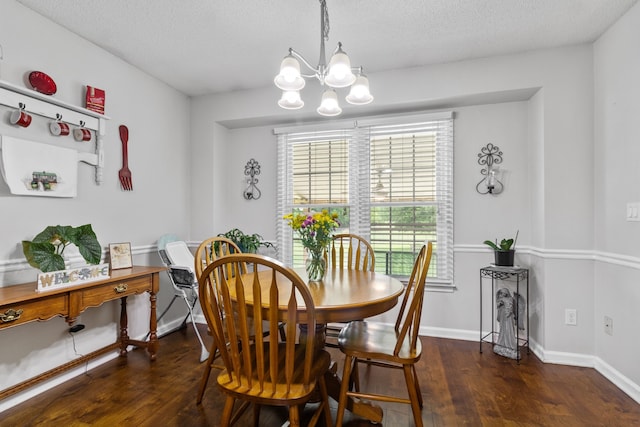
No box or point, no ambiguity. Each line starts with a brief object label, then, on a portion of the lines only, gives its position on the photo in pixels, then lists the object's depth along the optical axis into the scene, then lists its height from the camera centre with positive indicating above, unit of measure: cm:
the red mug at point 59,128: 228 +59
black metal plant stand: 264 -58
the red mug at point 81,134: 247 +60
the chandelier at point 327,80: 176 +77
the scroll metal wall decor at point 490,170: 299 +40
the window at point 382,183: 317 +31
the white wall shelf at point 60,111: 203 +71
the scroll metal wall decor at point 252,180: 375 +38
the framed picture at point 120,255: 260 -35
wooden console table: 175 -55
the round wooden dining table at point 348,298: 147 -43
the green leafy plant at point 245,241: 330 -29
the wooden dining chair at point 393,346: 157 -70
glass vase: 202 -34
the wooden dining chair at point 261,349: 126 -54
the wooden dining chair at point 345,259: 255 -40
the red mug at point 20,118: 206 +60
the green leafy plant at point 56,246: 197 -22
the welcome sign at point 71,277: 190 -41
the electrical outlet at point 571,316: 257 -81
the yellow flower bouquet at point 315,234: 196 -13
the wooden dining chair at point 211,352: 180 -87
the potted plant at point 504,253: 273 -33
